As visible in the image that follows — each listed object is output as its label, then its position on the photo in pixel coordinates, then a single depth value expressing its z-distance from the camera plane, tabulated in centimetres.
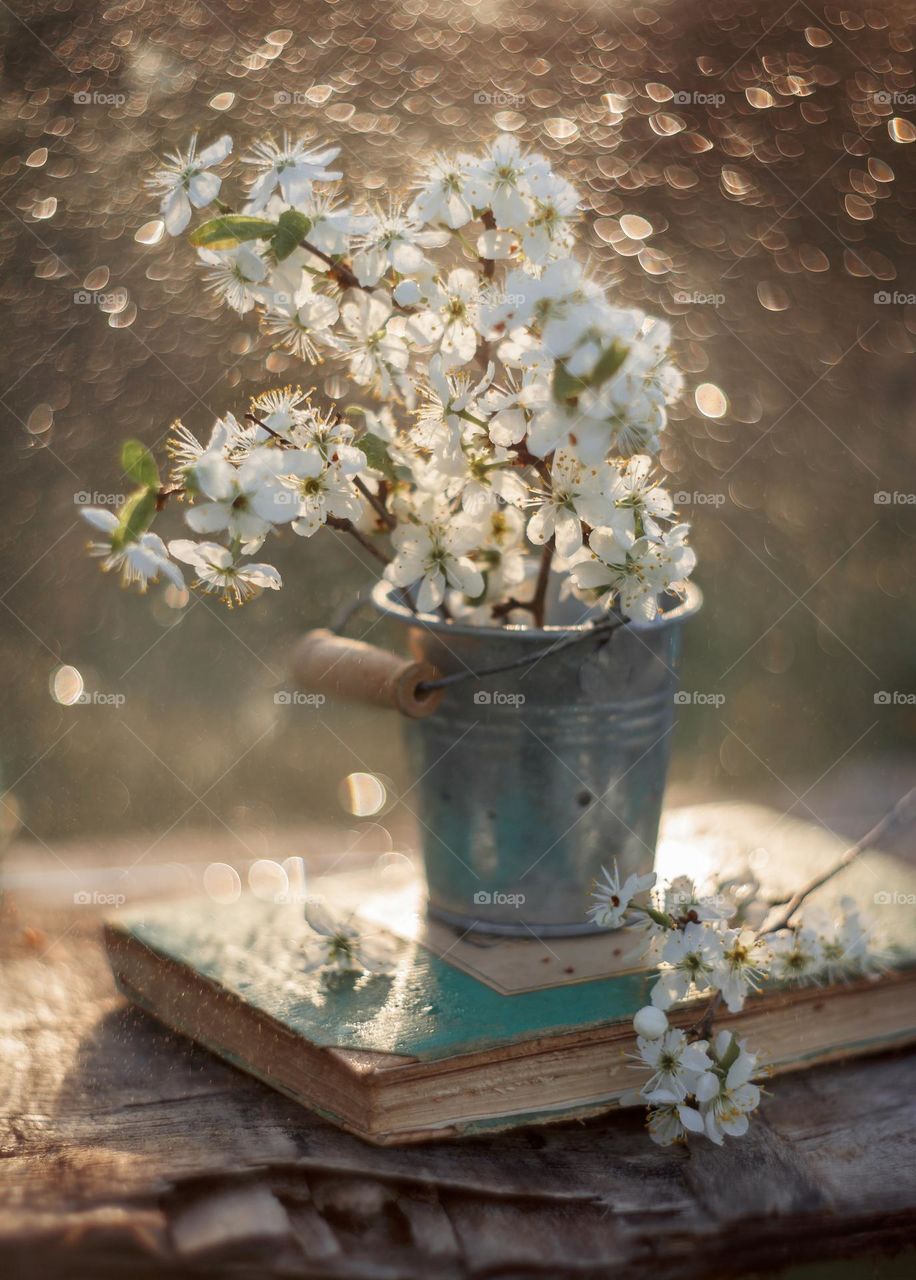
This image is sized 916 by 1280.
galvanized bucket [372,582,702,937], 70
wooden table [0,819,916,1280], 64
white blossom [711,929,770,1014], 68
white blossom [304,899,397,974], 70
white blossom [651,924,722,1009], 68
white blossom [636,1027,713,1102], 67
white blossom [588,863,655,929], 68
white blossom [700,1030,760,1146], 67
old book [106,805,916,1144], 67
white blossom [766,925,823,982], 70
